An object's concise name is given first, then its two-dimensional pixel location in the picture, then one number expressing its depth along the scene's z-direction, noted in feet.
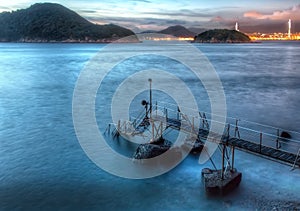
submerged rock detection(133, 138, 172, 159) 78.69
